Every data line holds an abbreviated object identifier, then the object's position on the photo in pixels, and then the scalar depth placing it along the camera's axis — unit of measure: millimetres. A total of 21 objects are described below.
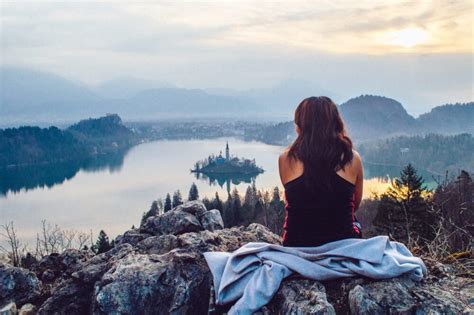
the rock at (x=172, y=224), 3650
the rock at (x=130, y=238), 3538
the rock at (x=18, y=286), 2936
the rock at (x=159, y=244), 3033
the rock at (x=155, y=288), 2465
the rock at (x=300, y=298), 2080
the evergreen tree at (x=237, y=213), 21109
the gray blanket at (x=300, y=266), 2227
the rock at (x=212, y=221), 3752
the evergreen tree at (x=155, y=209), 25064
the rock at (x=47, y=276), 3314
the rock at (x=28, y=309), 2789
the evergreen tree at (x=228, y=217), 21062
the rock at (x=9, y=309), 2764
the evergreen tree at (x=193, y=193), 30616
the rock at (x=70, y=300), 2668
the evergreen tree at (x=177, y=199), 27406
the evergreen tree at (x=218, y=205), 23144
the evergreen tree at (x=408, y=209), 8672
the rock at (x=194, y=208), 3865
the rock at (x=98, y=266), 2783
